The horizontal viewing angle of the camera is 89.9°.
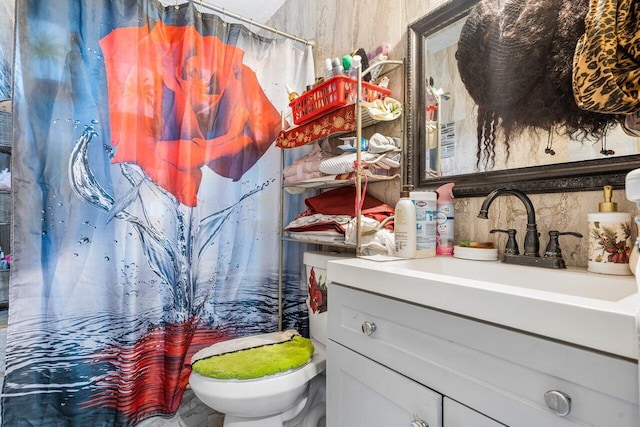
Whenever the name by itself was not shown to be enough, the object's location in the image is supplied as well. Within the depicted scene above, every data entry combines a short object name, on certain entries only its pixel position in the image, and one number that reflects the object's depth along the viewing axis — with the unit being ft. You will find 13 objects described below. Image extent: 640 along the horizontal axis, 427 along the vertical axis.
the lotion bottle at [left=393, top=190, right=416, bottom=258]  3.37
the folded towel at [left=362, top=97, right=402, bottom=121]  4.00
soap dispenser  2.39
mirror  2.63
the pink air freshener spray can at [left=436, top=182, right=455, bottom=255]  3.55
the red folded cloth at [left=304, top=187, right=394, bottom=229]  4.26
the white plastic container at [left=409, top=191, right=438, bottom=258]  3.44
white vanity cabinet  1.49
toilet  3.58
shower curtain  4.11
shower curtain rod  5.14
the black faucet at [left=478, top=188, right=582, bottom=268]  2.74
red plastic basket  4.07
